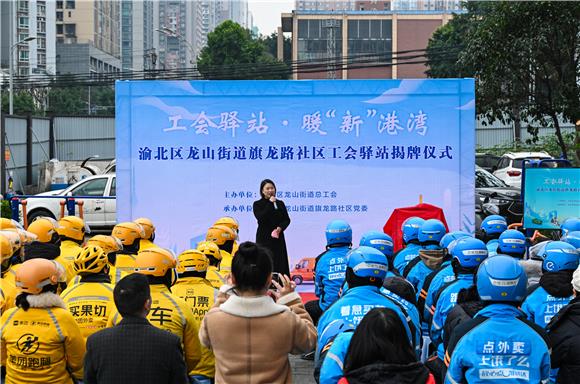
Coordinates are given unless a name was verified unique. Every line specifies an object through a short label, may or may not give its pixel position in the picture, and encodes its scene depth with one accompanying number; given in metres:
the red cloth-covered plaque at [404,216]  12.16
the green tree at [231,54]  63.50
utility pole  83.94
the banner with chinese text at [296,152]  12.59
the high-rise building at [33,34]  93.75
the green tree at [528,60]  18.11
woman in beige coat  4.49
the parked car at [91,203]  21.53
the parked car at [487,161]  32.12
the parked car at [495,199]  18.36
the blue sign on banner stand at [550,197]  12.39
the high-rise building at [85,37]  109.75
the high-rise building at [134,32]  139.00
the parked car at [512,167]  28.30
